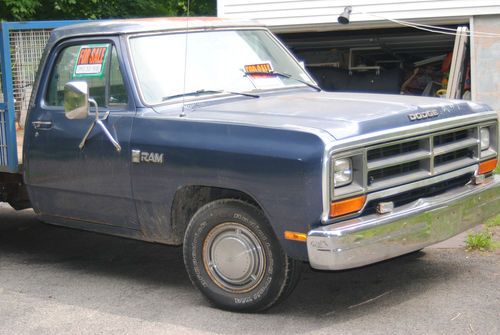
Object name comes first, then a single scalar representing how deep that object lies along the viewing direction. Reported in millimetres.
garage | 11039
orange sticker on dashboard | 6176
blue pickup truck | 4727
